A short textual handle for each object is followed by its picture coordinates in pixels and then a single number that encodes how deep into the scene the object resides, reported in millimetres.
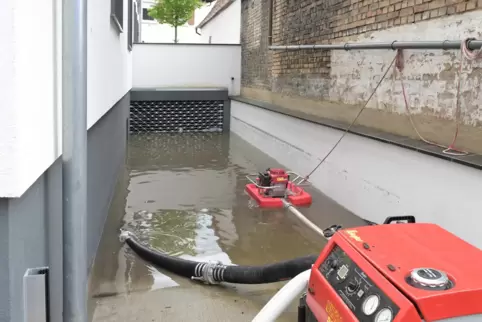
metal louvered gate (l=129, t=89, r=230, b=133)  10805
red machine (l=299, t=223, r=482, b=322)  1354
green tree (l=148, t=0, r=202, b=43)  19078
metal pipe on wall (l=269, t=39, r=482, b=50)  3391
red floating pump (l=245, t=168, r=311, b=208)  5035
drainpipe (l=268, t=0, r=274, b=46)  9180
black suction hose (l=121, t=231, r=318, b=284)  2589
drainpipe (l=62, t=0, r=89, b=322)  1605
